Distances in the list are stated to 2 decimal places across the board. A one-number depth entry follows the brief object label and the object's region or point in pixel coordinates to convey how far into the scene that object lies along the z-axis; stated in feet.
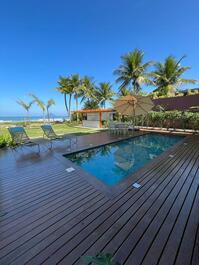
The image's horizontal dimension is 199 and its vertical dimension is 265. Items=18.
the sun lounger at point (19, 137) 15.40
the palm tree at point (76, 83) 58.42
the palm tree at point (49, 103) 54.43
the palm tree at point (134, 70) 41.76
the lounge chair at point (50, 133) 17.24
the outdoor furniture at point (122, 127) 28.42
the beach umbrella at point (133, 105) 22.51
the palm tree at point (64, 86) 58.31
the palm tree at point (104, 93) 62.35
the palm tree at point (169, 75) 42.43
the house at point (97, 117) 41.37
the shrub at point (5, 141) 16.67
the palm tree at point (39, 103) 51.42
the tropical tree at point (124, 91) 51.98
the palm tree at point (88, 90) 59.65
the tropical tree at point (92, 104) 65.26
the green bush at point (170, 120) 29.23
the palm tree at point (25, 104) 50.55
